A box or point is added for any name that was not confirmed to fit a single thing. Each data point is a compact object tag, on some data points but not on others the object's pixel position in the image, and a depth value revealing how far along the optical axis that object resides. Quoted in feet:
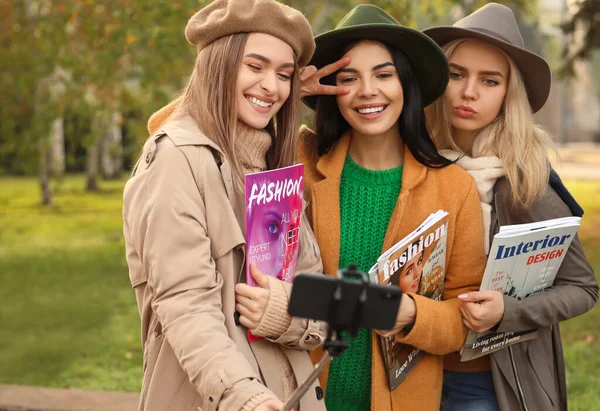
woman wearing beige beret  6.82
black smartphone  5.03
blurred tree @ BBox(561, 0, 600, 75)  34.33
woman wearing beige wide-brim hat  8.91
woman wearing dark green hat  8.87
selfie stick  5.03
